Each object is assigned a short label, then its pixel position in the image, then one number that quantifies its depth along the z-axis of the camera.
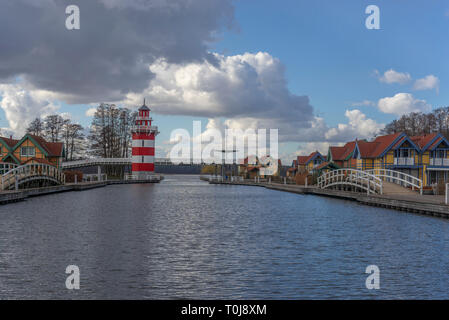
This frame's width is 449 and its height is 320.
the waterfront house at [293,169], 118.31
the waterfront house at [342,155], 71.14
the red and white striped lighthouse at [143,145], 86.75
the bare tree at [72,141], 89.44
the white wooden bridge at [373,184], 43.69
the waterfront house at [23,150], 67.25
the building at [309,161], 97.25
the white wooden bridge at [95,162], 80.81
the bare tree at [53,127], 88.50
